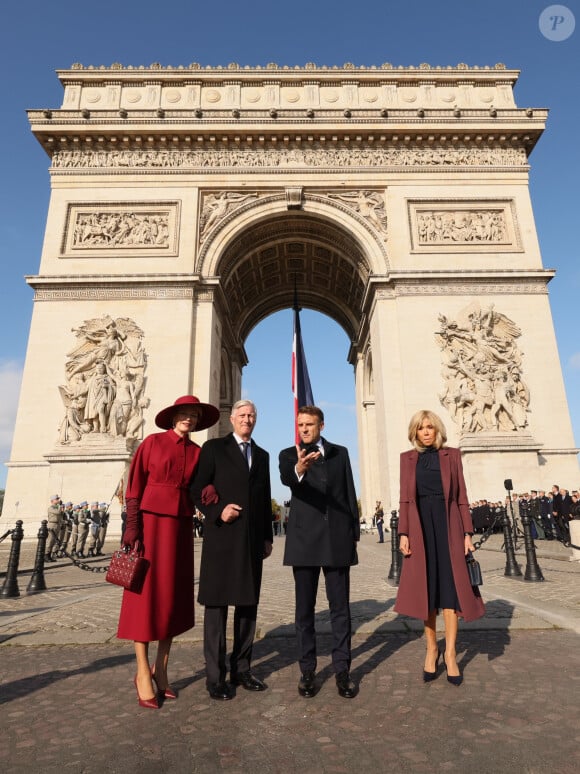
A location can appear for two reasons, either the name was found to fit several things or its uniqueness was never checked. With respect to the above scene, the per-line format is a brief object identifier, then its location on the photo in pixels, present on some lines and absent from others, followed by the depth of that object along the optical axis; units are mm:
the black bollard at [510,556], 6723
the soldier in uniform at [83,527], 10297
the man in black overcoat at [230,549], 2732
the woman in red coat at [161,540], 2609
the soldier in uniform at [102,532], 11398
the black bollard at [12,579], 6016
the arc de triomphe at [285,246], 14828
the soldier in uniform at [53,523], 9867
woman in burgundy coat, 2908
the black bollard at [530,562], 6297
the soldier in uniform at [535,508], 12117
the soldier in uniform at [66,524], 10555
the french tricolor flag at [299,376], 18781
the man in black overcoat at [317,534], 2723
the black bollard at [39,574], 6328
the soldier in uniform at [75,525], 10447
